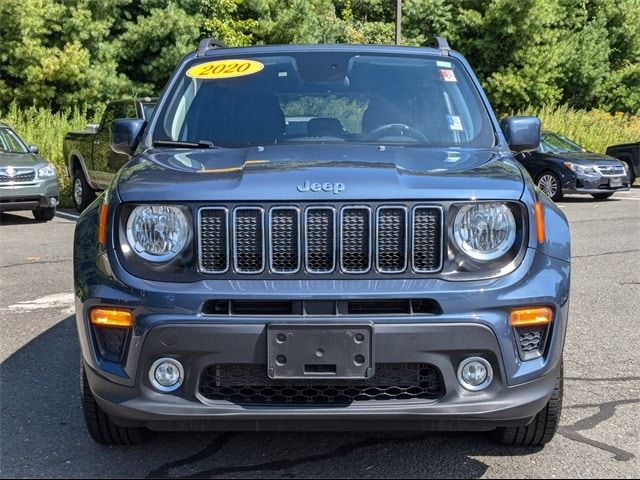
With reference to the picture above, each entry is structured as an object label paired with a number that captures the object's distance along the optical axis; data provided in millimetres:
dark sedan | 17750
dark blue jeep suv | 3145
